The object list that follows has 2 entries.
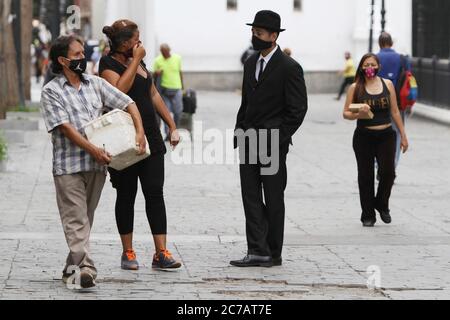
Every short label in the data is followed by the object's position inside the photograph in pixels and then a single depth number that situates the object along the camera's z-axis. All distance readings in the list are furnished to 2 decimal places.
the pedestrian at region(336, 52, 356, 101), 40.38
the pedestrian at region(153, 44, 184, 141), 23.56
